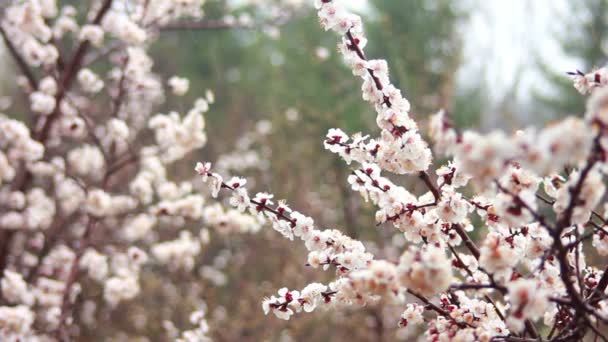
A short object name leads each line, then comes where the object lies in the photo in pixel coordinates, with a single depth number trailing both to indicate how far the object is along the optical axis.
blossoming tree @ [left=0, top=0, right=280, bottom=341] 3.31
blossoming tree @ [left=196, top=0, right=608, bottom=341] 1.36
